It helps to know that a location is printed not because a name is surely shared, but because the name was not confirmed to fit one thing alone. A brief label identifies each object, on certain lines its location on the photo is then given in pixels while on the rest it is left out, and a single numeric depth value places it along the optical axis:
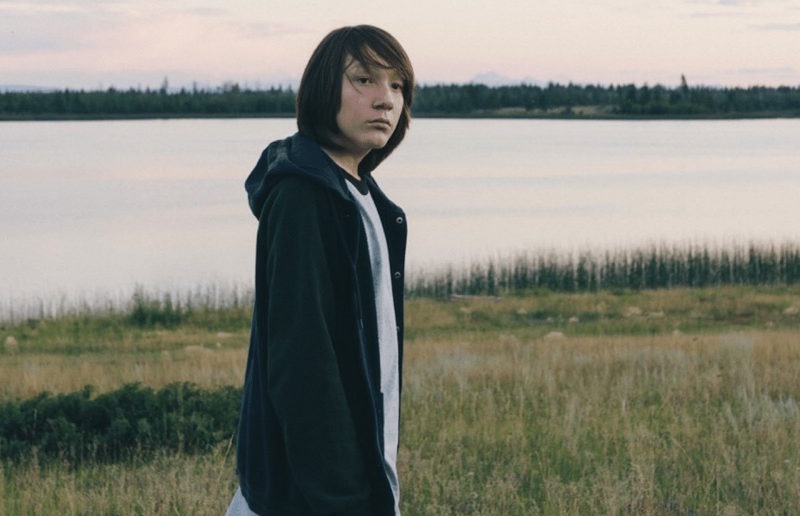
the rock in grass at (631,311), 21.09
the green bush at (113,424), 7.03
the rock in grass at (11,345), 17.69
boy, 2.67
